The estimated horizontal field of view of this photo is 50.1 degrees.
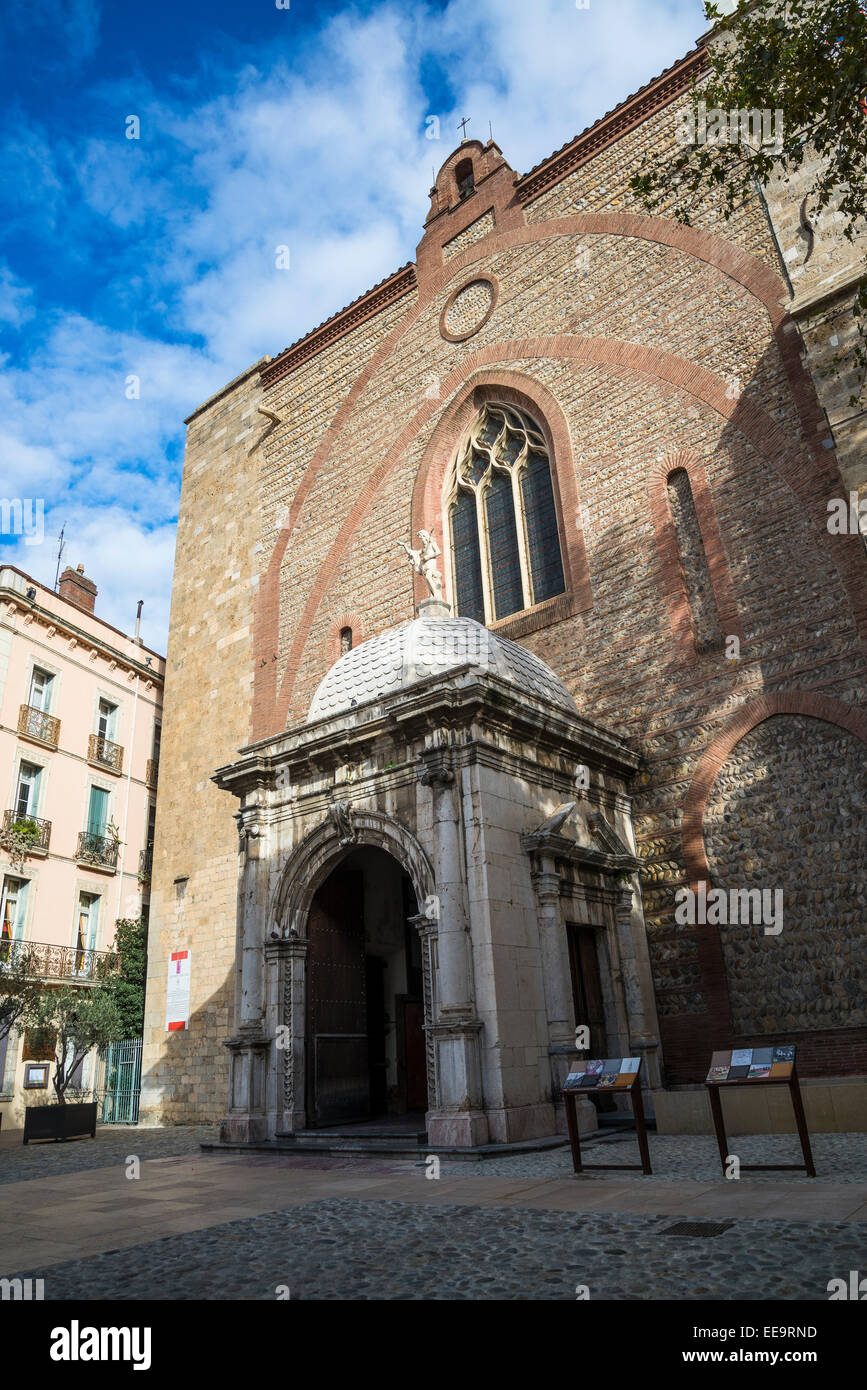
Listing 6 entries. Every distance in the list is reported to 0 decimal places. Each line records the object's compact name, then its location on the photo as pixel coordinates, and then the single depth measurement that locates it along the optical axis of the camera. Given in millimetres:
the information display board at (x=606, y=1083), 7406
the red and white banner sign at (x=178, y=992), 19984
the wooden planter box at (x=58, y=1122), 16500
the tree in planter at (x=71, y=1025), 19750
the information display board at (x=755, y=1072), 6984
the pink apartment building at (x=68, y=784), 21828
